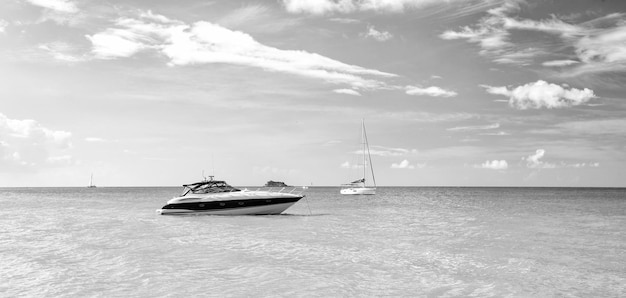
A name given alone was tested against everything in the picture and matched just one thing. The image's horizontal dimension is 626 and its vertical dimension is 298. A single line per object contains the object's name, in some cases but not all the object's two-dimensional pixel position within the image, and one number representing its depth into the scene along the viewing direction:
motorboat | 37.97
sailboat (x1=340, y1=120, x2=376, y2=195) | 102.00
